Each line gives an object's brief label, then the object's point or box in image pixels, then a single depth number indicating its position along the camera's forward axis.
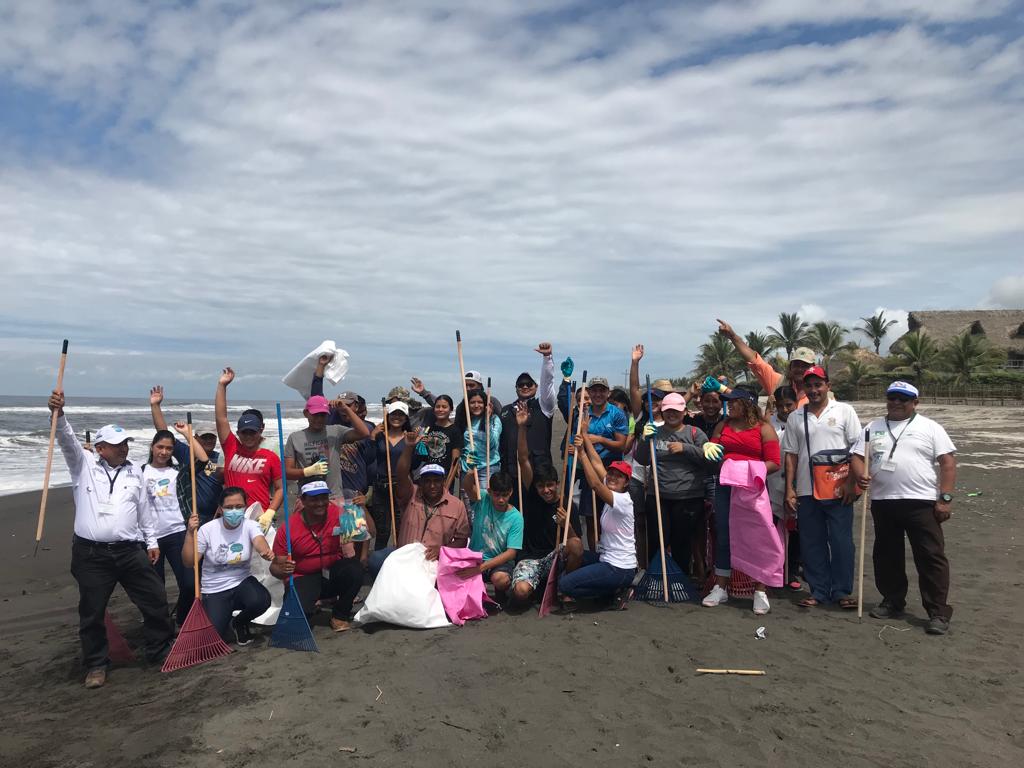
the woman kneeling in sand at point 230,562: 5.06
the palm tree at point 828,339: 42.97
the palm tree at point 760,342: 46.81
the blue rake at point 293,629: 4.97
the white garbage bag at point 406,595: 5.25
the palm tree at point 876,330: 46.59
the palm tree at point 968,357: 32.53
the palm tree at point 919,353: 34.38
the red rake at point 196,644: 4.77
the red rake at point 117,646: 4.92
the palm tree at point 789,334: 46.25
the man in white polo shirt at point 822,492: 5.42
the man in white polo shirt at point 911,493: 4.99
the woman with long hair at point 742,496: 5.48
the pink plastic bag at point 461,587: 5.46
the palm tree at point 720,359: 48.91
